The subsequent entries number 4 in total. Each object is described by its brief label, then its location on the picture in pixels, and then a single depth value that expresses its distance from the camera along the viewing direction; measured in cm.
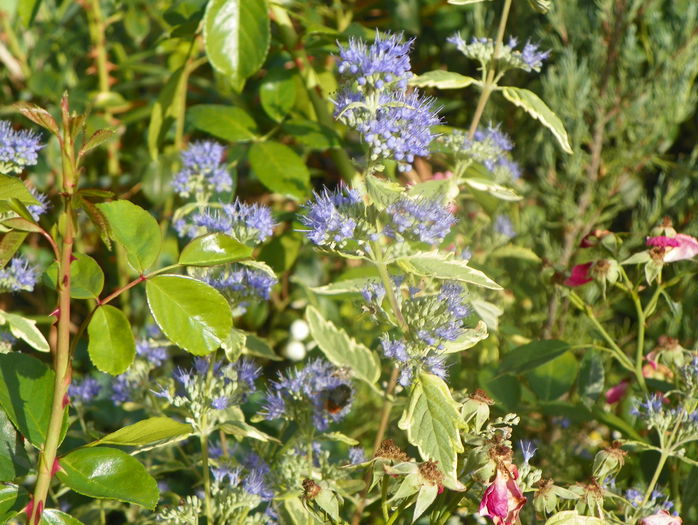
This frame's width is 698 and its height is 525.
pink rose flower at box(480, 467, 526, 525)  78
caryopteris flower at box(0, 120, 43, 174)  95
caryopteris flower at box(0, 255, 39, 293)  102
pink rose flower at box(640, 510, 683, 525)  89
